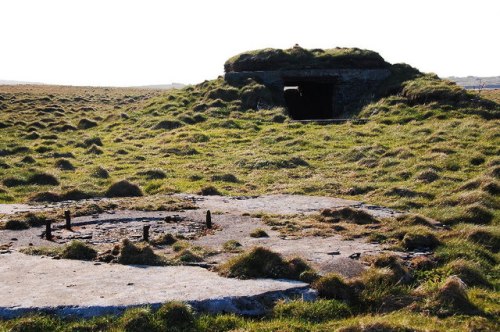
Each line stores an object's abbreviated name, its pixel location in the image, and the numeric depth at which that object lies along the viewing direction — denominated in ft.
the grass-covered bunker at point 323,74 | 112.98
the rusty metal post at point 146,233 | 37.29
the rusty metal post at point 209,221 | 41.83
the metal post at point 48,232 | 38.55
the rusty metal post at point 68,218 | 41.84
